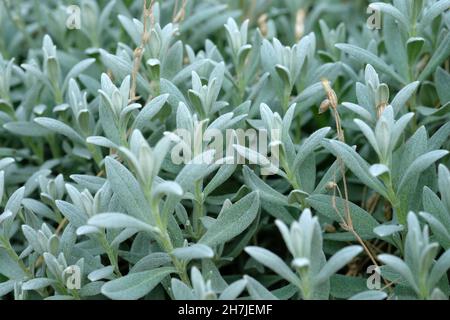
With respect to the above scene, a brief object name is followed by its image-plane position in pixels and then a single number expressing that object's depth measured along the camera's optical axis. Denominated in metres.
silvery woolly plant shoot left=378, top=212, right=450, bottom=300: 0.48
